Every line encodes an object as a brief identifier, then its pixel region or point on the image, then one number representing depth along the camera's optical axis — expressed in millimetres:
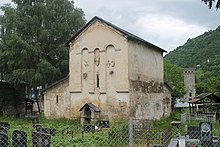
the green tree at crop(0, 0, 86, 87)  29844
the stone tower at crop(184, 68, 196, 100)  71250
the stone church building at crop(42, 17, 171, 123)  24375
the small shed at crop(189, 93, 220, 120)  31606
